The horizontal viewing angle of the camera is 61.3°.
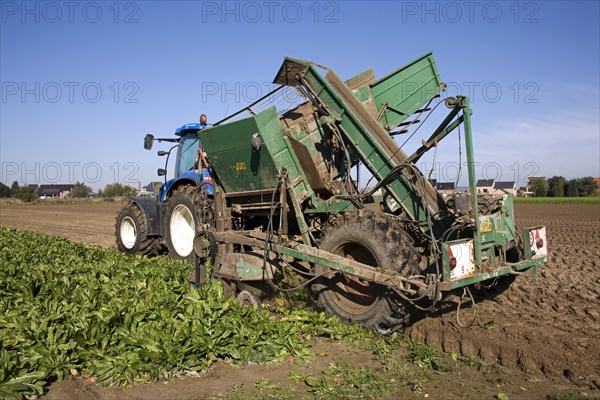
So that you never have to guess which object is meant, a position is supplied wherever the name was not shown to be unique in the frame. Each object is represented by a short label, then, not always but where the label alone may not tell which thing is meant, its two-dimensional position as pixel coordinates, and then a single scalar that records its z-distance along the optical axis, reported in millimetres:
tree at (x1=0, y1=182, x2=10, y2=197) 92438
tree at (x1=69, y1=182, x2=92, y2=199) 85850
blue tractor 8227
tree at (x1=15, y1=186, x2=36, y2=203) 62719
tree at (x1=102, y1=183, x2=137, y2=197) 82844
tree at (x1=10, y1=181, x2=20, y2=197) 93612
